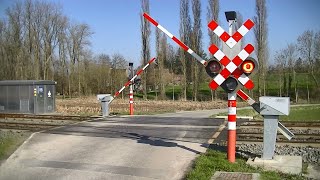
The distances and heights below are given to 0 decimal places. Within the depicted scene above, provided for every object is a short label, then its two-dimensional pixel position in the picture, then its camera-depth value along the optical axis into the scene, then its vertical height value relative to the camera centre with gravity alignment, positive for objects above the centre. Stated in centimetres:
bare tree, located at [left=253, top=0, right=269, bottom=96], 4062 +564
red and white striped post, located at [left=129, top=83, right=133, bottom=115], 1927 -69
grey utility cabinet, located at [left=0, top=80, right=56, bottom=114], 2298 -54
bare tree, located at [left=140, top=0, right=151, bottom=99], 4441 +573
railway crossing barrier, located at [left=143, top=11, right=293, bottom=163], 707 +39
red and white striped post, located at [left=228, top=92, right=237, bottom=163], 736 -60
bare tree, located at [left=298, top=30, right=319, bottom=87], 3581 +356
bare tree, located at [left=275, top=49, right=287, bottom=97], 4288 +246
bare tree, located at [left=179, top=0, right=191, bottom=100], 4378 +653
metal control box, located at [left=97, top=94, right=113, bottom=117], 1802 -67
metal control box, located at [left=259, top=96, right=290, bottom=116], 736 -36
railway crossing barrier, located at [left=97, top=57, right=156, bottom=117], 1802 -66
